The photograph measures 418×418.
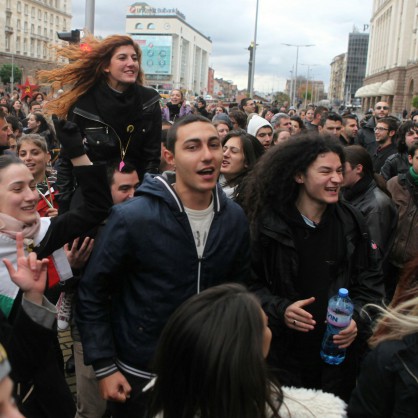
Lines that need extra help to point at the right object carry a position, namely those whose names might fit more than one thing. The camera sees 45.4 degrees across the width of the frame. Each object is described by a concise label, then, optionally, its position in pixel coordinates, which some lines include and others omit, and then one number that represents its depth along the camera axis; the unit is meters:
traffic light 6.27
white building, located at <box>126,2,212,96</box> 142.00
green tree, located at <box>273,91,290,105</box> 80.36
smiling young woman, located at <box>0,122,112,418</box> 2.54
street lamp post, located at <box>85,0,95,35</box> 7.85
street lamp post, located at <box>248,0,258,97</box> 27.39
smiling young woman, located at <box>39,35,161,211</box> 3.75
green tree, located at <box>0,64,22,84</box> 64.38
